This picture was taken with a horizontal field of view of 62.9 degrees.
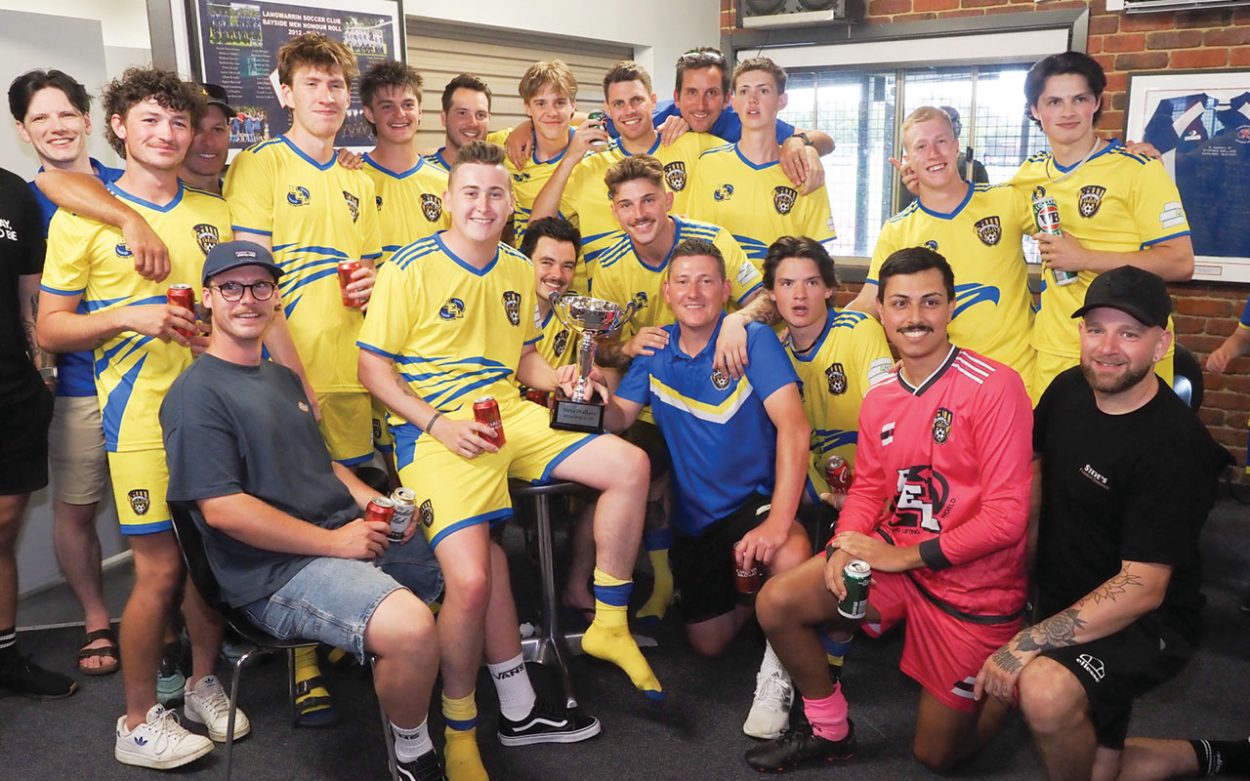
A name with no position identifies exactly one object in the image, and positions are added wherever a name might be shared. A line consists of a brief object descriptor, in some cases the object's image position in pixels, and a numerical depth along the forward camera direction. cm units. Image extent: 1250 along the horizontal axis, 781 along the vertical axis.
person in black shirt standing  328
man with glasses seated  250
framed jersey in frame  524
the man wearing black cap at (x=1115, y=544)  242
